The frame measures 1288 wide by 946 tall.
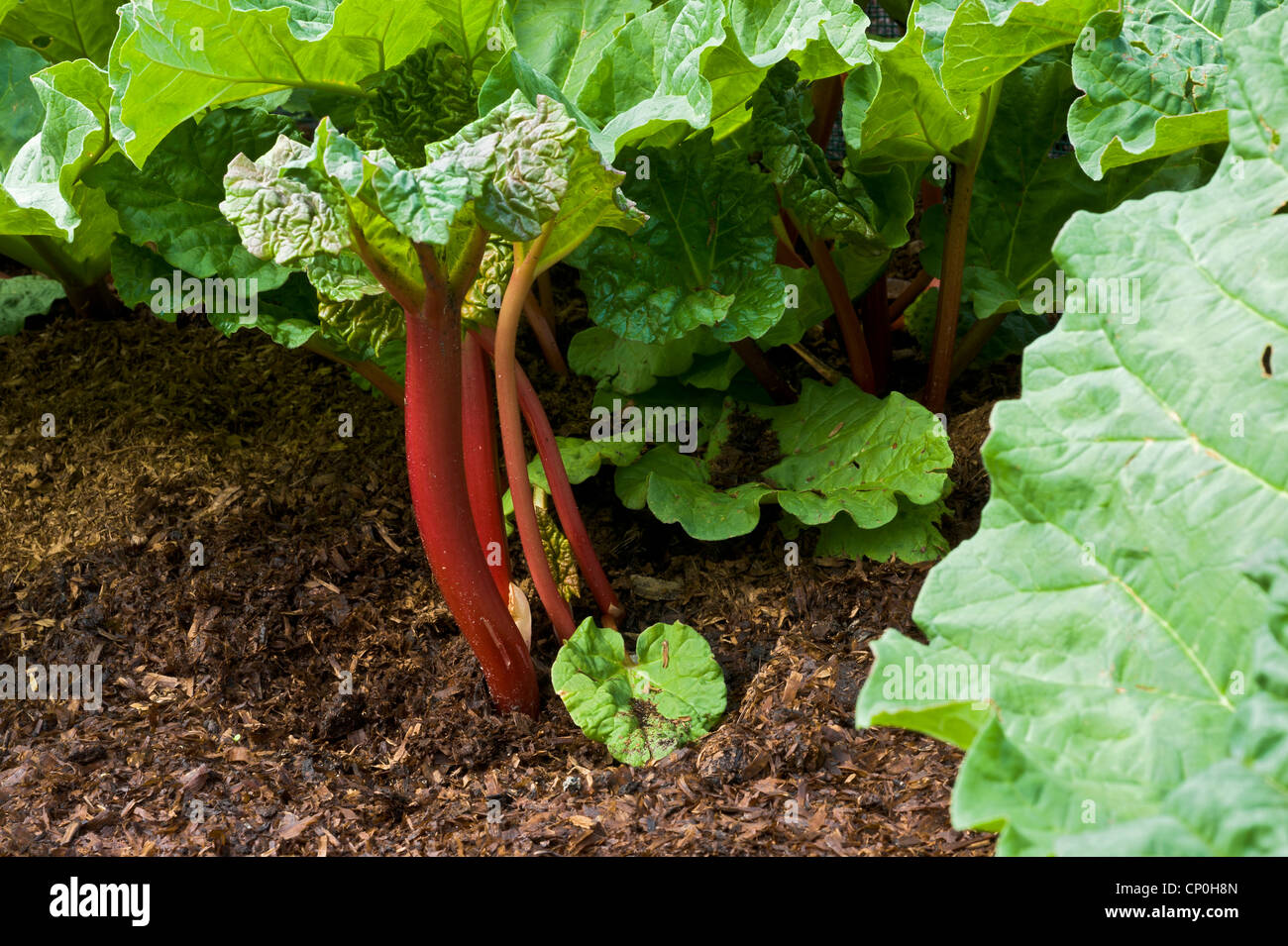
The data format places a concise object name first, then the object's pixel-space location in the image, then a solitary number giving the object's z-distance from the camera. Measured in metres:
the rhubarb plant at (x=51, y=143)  1.96
